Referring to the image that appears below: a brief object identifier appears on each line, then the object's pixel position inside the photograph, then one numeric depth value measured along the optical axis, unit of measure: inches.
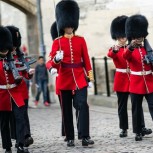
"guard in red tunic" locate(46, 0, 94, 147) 396.9
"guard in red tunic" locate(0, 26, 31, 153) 380.1
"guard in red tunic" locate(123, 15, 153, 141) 398.8
